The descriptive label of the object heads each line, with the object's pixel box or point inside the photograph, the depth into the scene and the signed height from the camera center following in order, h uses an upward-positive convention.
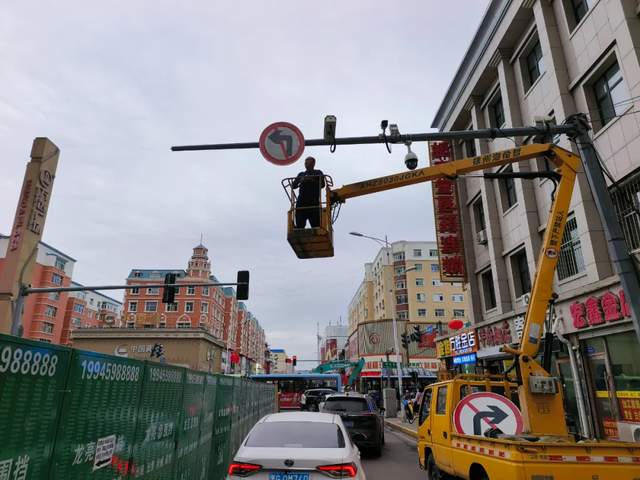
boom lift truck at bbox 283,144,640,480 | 4.96 -0.29
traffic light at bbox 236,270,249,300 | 21.23 +4.91
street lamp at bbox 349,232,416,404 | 28.75 +10.67
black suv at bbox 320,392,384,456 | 12.84 -0.91
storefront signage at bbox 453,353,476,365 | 20.77 +1.33
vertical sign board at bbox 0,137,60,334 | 13.14 +4.94
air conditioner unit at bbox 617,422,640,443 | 10.91 -1.16
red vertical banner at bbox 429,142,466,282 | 22.95 +8.43
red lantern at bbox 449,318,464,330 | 24.03 +3.32
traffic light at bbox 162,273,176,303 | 22.00 +4.78
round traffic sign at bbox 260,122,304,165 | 7.03 +3.80
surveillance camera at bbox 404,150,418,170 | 7.71 +3.93
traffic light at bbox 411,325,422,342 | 27.82 +3.12
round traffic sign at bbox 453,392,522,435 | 6.88 -0.44
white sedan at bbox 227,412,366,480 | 5.47 -0.86
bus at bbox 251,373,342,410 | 37.59 +0.30
